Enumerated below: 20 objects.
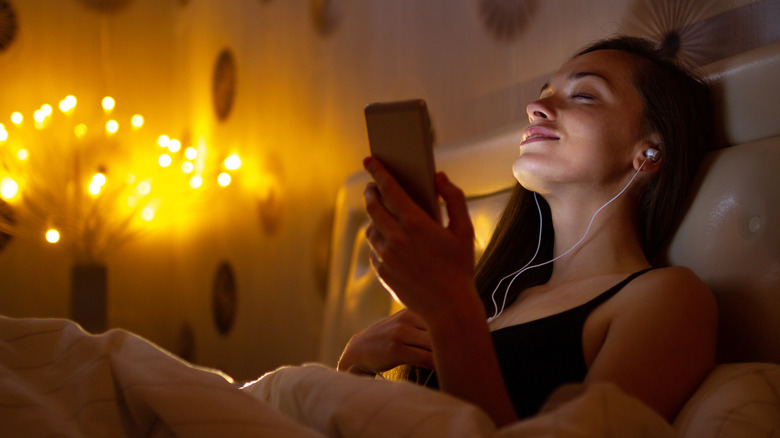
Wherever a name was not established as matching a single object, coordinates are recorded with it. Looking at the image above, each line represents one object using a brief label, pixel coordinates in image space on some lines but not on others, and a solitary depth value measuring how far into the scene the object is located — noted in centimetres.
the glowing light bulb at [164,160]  292
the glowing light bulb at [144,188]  283
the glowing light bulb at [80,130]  277
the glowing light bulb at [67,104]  274
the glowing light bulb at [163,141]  296
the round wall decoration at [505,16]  160
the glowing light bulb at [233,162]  282
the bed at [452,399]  54
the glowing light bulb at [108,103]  282
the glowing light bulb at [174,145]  297
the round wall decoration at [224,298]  279
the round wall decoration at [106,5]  298
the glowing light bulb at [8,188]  254
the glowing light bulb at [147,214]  291
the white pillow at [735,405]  66
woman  71
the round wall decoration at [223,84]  288
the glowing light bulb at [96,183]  262
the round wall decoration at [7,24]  272
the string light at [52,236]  252
